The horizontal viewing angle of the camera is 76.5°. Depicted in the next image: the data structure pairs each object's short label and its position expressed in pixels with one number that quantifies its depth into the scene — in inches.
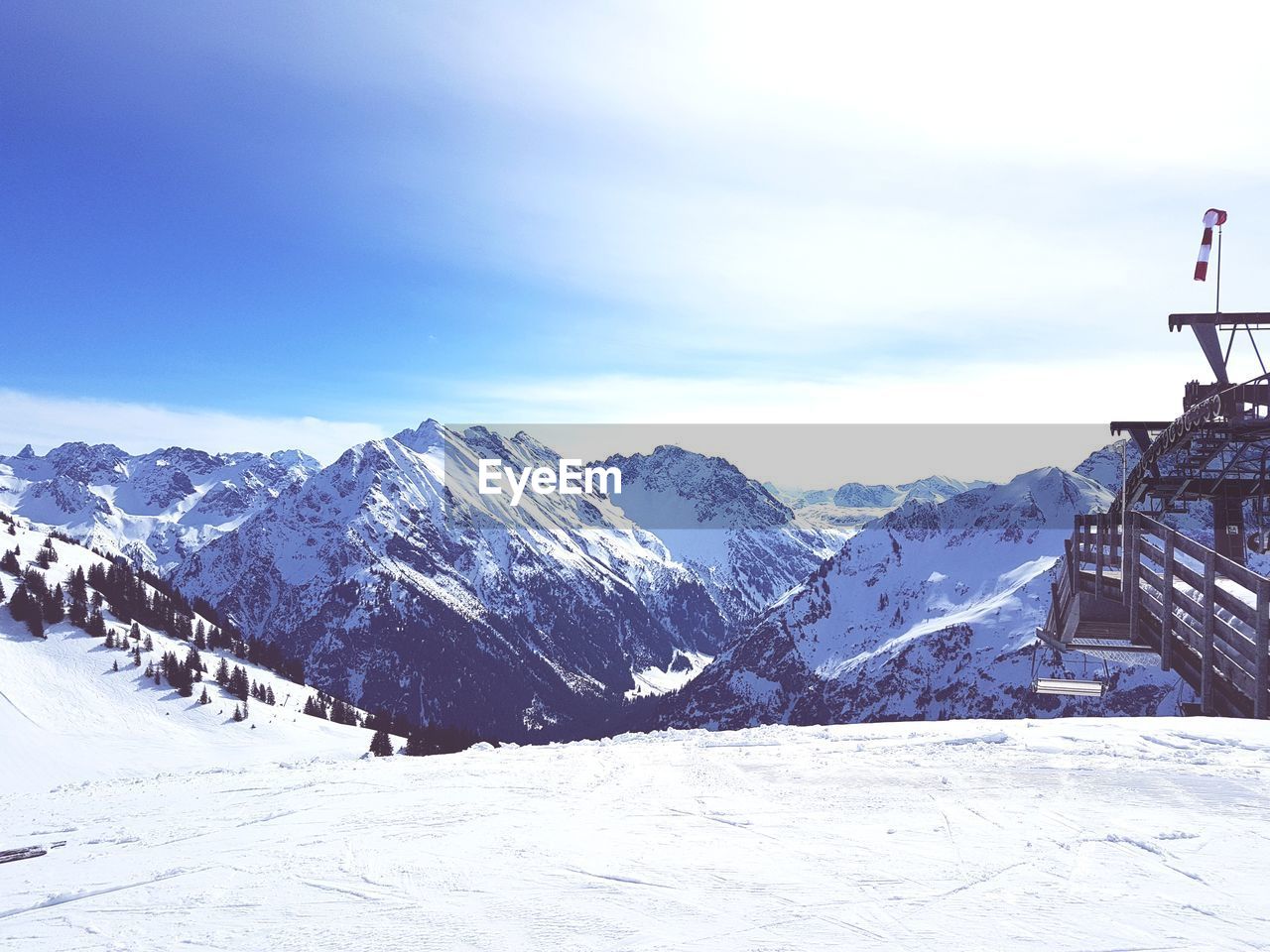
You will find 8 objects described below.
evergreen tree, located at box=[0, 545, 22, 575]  4574.8
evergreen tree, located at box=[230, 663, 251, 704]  4200.3
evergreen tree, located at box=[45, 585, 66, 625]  4136.3
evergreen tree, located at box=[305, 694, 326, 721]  4744.1
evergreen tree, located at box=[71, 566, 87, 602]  4492.4
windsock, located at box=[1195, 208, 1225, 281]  700.7
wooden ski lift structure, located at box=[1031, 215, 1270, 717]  481.7
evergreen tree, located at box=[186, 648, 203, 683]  4097.4
